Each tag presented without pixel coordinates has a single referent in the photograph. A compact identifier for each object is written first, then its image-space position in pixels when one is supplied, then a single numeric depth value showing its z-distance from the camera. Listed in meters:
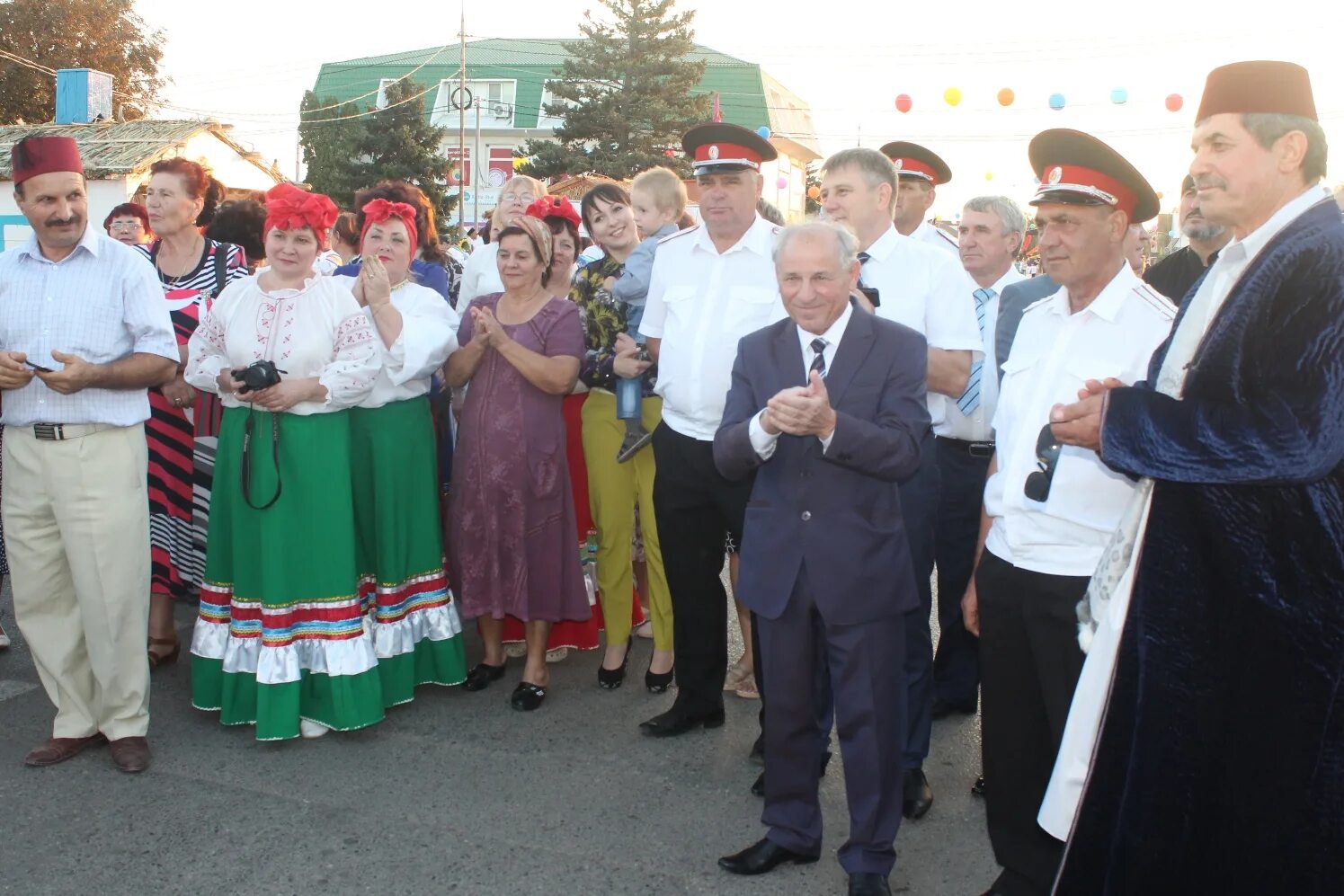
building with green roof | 50.47
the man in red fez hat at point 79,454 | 4.16
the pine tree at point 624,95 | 40.25
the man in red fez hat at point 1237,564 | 2.12
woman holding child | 5.07
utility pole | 38.62
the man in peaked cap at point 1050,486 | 2.96
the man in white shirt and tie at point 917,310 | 4.04
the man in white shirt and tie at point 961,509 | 4.71
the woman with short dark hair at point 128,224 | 7.71
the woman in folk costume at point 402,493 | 4.82
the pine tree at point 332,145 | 38.50
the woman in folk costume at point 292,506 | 4.43
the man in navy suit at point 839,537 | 3.27
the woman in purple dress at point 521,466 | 4.93
